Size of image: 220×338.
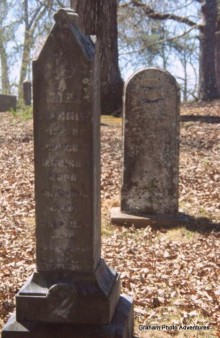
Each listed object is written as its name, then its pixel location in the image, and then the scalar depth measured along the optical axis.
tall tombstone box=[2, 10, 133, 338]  3.88
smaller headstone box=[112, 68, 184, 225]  7.70
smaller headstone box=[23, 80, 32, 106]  26.06
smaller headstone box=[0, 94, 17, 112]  22.86
